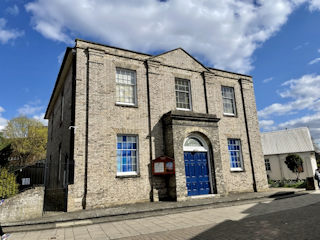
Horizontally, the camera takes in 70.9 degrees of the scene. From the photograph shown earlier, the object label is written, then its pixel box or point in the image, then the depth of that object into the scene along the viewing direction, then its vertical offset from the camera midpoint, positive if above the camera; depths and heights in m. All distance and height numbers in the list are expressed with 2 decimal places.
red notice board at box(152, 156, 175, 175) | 11.51 +0.26
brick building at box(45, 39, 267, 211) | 10.80 +2.18
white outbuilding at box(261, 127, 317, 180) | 28.81 +1.93
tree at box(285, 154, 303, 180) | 24.81 +0.31
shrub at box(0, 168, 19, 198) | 8.80 -0.24
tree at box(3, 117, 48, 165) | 35.03 +6.24
